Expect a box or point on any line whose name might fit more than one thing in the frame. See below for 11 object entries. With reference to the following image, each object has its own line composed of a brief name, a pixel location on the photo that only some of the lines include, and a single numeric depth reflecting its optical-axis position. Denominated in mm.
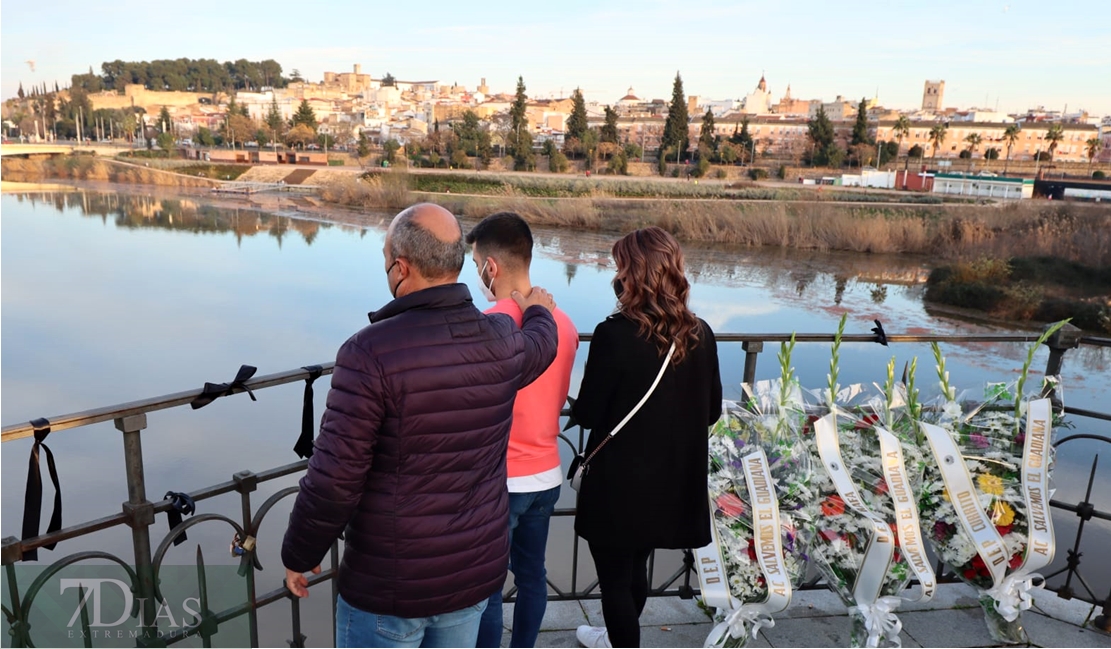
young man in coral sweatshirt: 1915
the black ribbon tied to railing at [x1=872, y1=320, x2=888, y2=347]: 2775
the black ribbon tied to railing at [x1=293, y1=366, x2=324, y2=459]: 1990
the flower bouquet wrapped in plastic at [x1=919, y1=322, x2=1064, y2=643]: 2471
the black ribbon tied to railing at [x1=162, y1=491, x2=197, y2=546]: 1857
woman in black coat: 1907
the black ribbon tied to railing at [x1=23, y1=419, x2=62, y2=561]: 1601
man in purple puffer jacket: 1380
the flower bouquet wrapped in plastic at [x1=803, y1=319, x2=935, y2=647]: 2318
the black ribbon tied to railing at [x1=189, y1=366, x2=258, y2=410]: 1817
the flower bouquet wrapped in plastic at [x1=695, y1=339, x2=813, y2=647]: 2287
